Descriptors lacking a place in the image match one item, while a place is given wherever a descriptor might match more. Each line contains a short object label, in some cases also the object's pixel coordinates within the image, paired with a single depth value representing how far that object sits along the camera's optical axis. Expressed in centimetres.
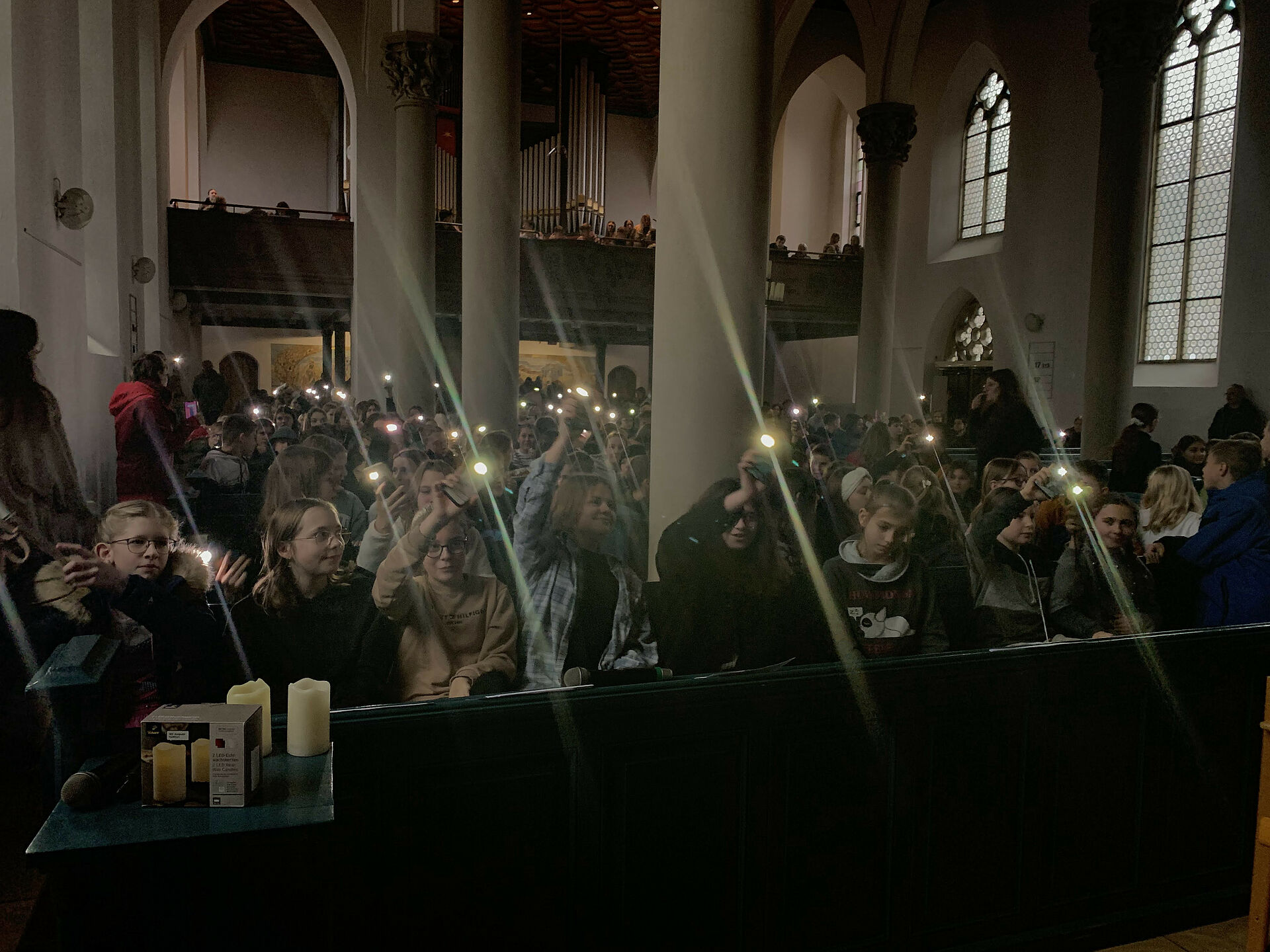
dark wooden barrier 255
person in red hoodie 630
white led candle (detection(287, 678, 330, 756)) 213
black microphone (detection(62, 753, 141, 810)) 181
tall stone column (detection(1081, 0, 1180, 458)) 1126
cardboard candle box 186
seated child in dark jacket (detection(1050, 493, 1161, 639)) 425
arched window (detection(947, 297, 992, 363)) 1897
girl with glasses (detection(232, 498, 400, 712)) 318
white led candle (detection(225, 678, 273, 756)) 211
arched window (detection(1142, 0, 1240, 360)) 1433
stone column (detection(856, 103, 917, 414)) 1532
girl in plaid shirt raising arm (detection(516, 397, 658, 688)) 385
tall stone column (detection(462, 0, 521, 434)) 921
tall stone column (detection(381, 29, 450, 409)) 1170
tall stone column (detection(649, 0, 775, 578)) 459
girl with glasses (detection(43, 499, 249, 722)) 284
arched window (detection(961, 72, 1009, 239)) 1875
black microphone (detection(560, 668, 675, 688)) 272
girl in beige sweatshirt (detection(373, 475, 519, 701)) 339
